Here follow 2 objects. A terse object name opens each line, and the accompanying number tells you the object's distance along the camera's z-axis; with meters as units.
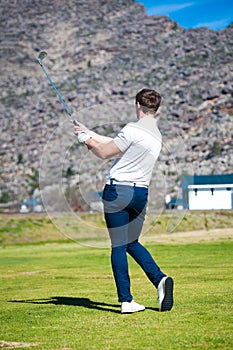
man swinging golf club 10.21
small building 108.88
